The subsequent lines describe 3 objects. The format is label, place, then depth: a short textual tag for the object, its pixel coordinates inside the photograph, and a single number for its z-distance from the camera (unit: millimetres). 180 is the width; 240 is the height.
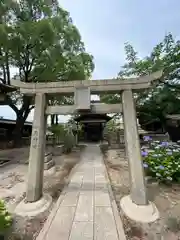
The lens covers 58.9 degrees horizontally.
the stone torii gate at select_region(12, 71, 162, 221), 3467
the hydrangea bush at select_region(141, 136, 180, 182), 4492
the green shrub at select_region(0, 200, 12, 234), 2421
